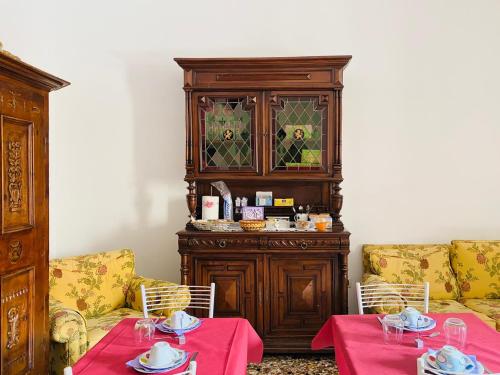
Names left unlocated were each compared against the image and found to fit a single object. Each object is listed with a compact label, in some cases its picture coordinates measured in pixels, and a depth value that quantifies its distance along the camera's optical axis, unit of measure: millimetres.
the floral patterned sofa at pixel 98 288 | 2838
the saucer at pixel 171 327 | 1843
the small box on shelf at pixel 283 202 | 3612
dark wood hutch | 3266
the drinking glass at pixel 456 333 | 1676
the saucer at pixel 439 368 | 1412
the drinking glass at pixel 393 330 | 1750
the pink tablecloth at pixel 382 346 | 1529
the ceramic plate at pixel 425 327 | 1813
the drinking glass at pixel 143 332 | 1780
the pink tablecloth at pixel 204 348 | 1537
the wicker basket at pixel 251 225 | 3303
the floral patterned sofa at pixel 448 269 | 3334
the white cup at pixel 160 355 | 1486
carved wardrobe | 1895
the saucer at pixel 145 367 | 1471
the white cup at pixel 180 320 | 1856
